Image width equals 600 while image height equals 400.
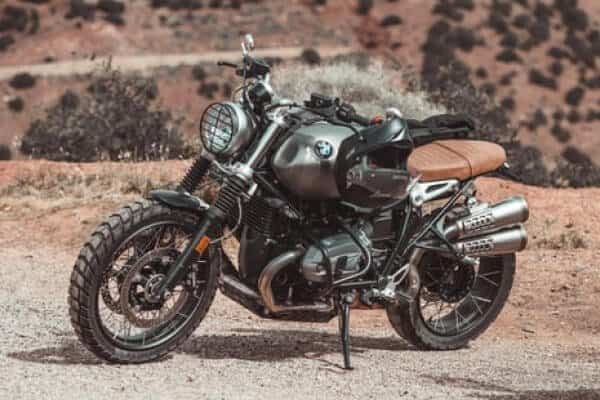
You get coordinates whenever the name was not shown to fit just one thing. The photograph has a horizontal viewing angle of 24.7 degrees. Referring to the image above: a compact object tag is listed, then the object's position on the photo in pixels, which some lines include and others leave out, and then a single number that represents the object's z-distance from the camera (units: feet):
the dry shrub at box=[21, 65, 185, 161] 58.39
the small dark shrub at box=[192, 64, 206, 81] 152.97
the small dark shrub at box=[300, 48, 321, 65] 150.98
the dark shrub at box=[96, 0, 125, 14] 173.06
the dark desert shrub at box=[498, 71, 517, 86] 157.99
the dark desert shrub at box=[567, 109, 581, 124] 147.59
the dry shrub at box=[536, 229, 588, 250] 39.45
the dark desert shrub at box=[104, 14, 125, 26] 170.40
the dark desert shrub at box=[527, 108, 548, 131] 143.74
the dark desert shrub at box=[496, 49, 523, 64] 165.78
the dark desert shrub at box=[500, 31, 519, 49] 170.71
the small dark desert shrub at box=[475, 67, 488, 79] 159.61
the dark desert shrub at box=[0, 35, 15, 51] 164.35
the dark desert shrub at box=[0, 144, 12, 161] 96.64
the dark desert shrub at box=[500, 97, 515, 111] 146.01
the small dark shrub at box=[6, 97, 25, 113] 140.77
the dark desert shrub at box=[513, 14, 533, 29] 176.45
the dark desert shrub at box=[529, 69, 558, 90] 158.61
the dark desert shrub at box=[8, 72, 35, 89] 145.79
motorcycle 22.57
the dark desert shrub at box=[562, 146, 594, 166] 126.72
